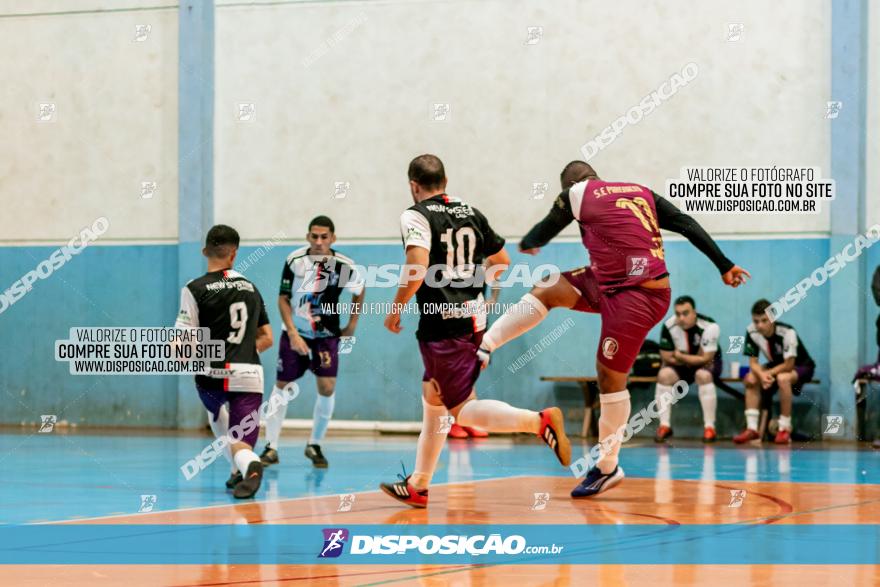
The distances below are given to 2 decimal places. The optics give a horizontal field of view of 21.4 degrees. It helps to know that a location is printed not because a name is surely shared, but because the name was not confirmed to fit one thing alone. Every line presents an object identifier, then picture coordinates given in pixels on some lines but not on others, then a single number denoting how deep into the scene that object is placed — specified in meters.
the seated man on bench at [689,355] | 30.47
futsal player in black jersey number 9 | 17.54
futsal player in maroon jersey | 16.05
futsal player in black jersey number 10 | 14.57
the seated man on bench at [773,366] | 29.92
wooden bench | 31.05
